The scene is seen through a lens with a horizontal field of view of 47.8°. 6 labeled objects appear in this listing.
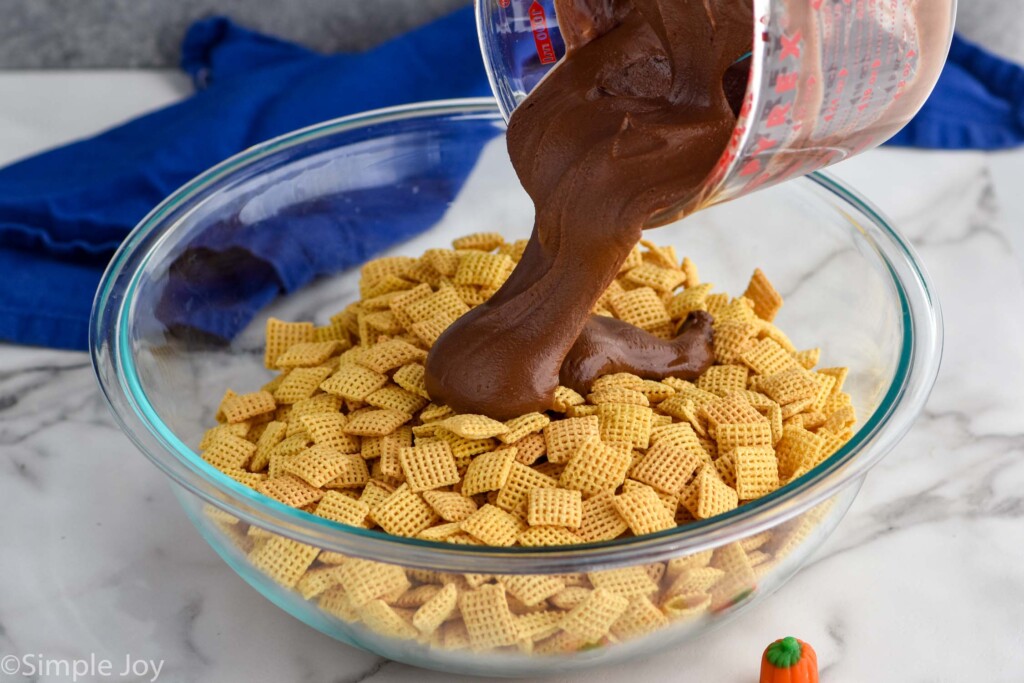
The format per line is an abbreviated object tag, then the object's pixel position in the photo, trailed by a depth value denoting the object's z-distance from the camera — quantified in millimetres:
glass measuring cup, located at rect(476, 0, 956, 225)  820
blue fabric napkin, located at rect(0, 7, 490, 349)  1493
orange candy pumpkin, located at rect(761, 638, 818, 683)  1007
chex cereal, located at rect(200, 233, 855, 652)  956
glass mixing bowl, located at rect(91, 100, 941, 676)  932
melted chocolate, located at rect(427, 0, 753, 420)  944
